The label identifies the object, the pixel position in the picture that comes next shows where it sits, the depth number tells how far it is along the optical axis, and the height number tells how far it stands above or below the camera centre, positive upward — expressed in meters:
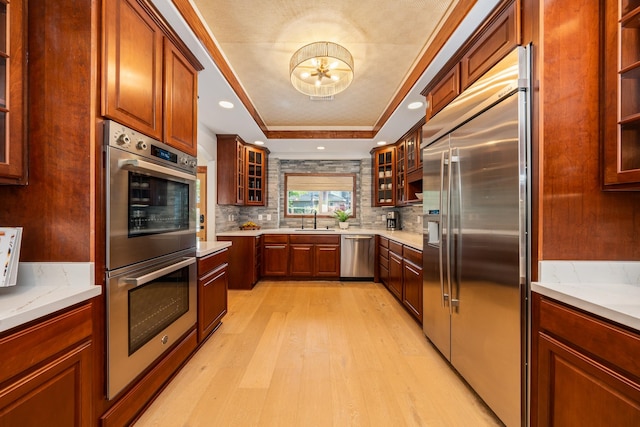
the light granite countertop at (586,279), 1.15 -0.31
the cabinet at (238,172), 4.23 +0.69
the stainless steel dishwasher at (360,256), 4.48 -0.71
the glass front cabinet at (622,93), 1.19 +0.54
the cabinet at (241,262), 4.04 -0.74
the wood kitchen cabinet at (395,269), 3.36 -0.74
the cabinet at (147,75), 1.34 +0.83
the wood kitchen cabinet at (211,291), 2.26 -0.72
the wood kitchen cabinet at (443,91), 2.06 +1.02
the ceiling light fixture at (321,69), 2.11 +1.24
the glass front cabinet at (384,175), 4.61 +0.67
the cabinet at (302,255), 4.51 -0.70
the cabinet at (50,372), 0.89 -0.59
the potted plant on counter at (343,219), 5.08 -0.11
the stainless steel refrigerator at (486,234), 1.36 -0.13
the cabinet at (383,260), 3.99 -0.72
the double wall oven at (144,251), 1.34 -0.23
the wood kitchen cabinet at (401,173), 4.15 +0.65
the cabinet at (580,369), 0.92 -0.60
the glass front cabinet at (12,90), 1.13 +0.53
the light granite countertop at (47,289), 0.99 -0.33
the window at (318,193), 5.38 +0.41
